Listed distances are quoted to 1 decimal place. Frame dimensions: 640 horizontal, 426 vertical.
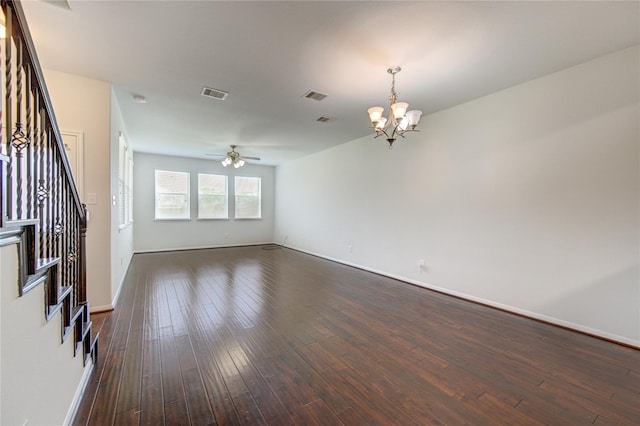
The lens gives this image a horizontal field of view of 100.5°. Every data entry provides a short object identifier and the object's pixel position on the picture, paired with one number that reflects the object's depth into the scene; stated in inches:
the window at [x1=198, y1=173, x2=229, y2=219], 315.3
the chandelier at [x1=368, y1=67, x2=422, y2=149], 107.7
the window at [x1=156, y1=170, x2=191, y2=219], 291.1
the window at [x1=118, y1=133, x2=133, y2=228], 171.6
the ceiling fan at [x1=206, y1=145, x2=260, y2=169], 250.2
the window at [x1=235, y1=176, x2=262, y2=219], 340.5
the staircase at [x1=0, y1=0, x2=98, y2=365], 41.1
